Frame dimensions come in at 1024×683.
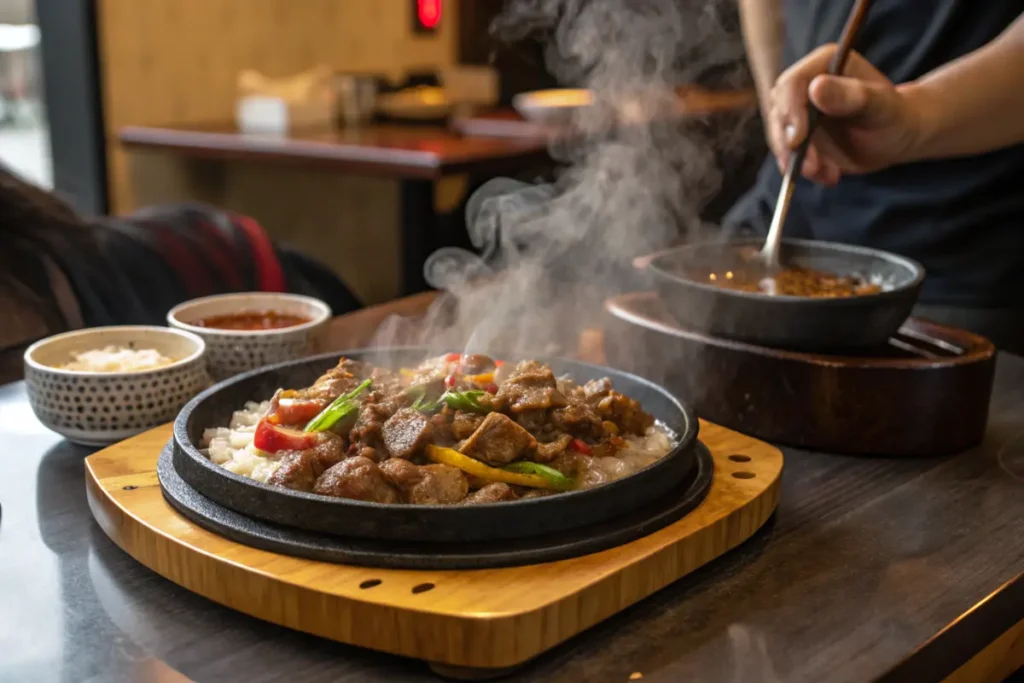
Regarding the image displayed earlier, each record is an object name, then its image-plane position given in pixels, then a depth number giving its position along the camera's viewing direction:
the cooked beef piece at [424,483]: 1.04
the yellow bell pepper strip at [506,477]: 1.06
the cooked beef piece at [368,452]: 1.07
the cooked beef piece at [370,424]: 1.08
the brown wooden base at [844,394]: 1.18
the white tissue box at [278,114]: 2.56
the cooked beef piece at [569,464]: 1.07
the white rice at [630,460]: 1.08
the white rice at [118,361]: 1.20
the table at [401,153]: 2.25
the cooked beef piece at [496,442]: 1.06
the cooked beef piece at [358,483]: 1.03
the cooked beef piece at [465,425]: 1.09
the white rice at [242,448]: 1.07
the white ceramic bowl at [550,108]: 2.61
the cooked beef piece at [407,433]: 1.07
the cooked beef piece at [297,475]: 1.04
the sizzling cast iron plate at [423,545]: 1.00
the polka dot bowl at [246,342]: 1.26
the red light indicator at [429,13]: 3.52
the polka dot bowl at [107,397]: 1.16
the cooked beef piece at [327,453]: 1.06
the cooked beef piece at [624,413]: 1.13
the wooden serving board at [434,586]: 0.97
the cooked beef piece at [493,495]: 1.04
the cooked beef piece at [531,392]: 1.10
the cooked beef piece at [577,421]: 1.10
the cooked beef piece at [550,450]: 1.07
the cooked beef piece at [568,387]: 1.15
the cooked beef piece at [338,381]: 1.12
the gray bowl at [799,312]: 1.19
